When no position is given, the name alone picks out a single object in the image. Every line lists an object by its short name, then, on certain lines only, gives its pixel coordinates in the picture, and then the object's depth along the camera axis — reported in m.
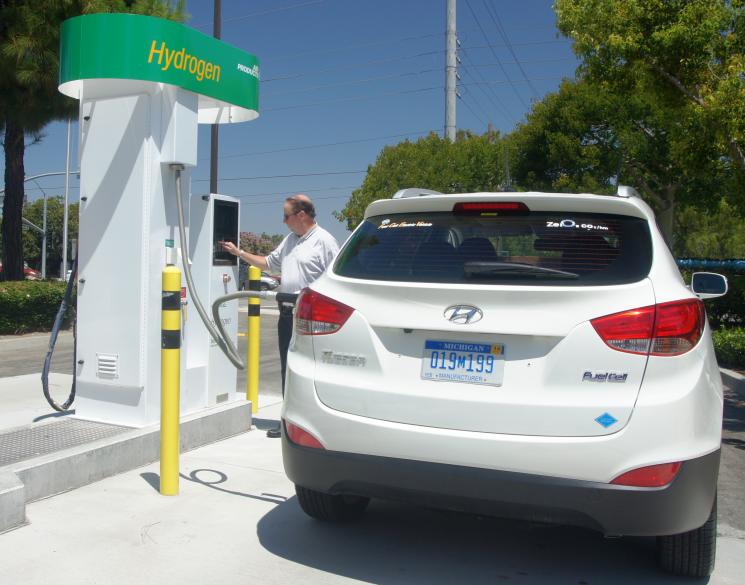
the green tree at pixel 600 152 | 26.28
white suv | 2.92
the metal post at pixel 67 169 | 36.62
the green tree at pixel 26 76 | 14.27
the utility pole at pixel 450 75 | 41.88
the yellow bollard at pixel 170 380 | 4.42
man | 6.05
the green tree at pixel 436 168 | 41.12
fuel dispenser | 5.20
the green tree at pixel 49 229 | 79.19
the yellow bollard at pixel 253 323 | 6.35
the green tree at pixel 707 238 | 41.25
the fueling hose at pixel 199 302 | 5.27
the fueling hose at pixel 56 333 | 5.49
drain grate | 4.57
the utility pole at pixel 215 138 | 20.94
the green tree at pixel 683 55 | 9.02
